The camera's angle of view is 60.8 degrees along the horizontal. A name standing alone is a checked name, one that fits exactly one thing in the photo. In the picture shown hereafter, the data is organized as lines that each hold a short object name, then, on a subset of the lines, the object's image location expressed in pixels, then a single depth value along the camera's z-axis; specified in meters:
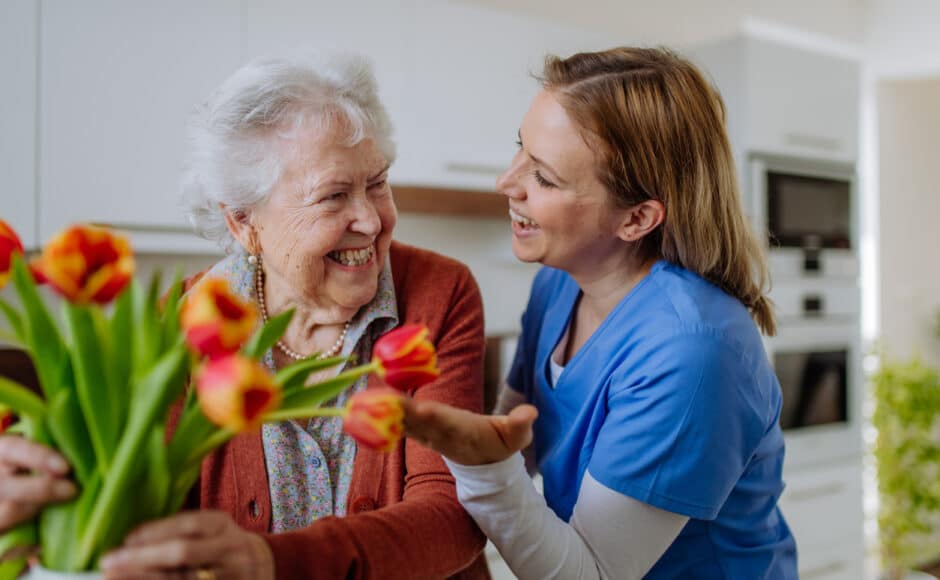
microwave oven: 2.98
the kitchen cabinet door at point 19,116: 1.91
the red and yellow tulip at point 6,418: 0.69
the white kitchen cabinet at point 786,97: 2.96
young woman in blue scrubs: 1.01
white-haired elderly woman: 1.04
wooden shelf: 2.57
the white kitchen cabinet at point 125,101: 1.98
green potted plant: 3.62
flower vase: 0.54
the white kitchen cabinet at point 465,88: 2.47
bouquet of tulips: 0.51
